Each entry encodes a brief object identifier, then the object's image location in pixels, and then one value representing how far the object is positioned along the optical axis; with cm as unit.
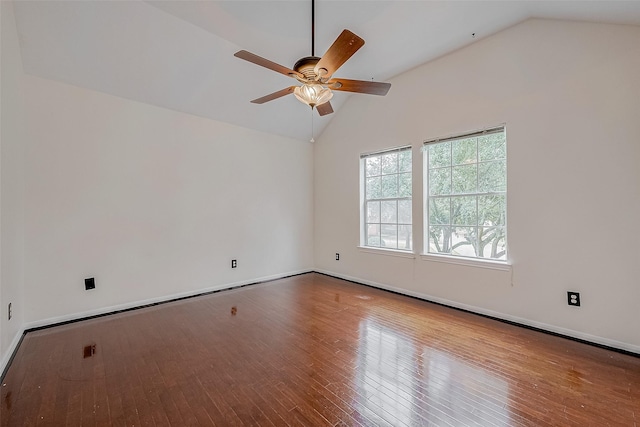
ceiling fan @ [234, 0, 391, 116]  175
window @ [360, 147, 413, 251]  405
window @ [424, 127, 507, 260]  315
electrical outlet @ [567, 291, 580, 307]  261
